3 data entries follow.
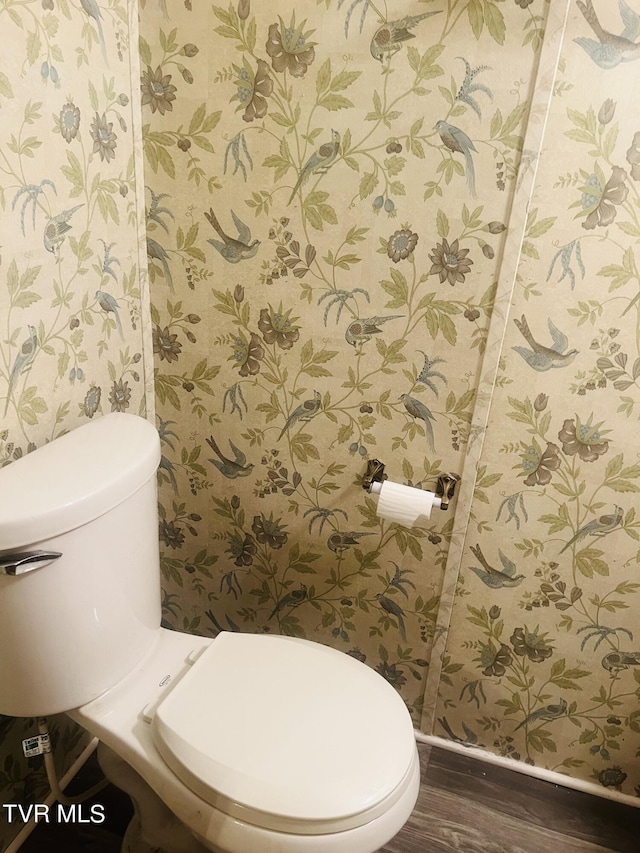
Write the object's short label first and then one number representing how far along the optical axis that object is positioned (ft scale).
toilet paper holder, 3.77
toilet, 2.62
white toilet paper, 3.64
